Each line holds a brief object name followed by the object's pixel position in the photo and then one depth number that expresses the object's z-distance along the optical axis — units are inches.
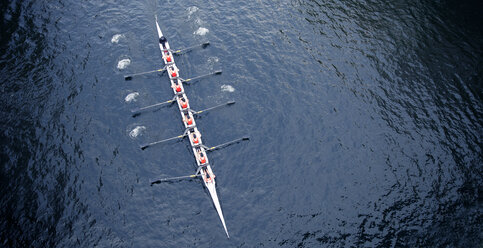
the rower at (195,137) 1765.5
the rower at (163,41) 2179.0
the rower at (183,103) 1907.0
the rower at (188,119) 1872.5
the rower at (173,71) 2068.2
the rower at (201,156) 1691.7
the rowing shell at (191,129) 1636.3
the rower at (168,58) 2165.4
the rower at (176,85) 1994.3
